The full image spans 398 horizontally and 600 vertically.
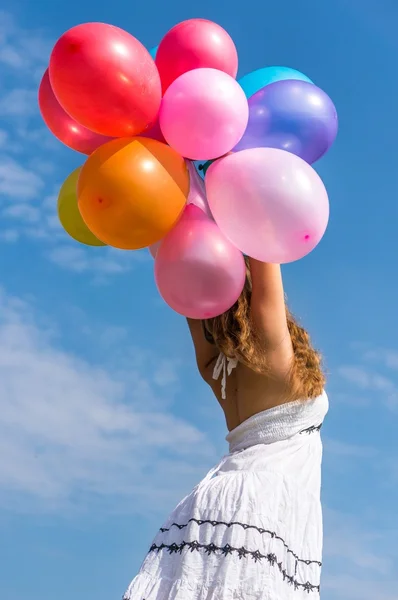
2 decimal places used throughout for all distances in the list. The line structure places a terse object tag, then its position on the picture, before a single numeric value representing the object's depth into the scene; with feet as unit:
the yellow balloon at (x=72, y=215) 10.12
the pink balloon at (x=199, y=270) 7.93
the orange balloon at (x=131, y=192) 7.53
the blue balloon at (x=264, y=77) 9.62
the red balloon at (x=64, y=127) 9.00
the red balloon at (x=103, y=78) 7.57
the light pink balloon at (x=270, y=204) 7.67
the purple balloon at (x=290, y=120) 8.79
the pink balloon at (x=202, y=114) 7.93
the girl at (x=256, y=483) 7.30
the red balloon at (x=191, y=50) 8.81
